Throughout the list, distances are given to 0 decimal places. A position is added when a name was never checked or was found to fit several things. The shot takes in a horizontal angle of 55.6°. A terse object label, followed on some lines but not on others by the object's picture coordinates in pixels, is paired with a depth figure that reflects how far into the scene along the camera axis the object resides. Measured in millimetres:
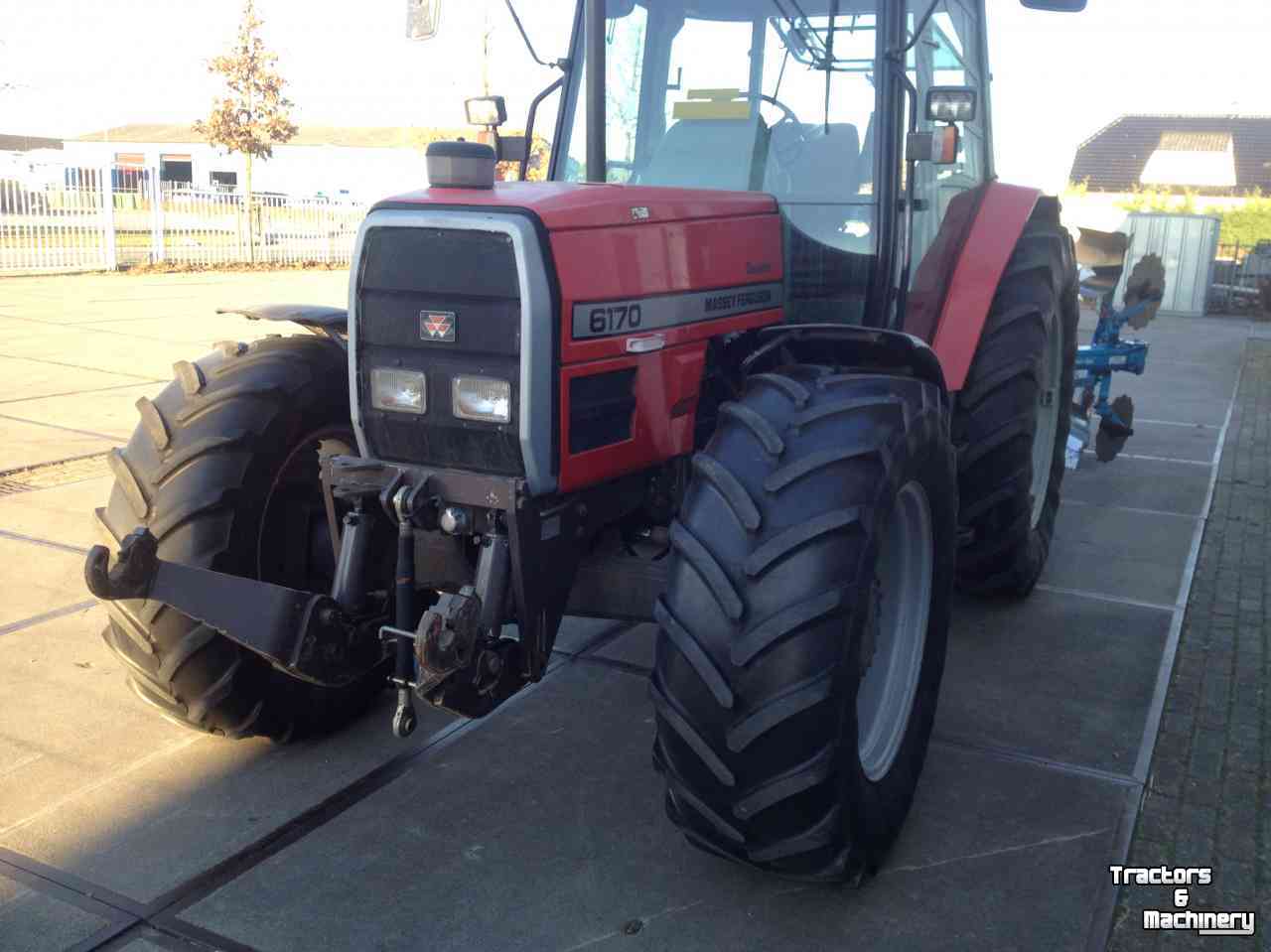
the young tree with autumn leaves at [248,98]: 27562
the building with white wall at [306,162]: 59188
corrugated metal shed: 20062
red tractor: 2615
